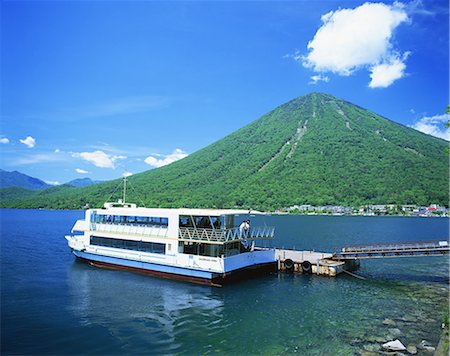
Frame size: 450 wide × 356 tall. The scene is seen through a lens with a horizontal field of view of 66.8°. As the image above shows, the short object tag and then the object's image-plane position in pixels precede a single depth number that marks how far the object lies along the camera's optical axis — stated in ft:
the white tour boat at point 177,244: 81.15
